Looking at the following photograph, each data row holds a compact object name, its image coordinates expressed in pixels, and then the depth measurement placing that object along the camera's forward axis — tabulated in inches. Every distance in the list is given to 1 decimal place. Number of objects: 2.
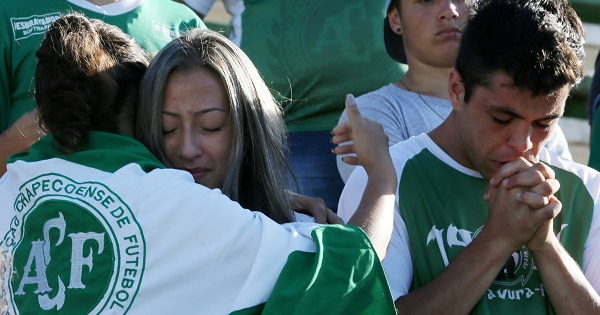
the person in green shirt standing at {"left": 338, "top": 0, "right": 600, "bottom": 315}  199.1
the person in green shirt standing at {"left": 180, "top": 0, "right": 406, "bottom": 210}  303.0
